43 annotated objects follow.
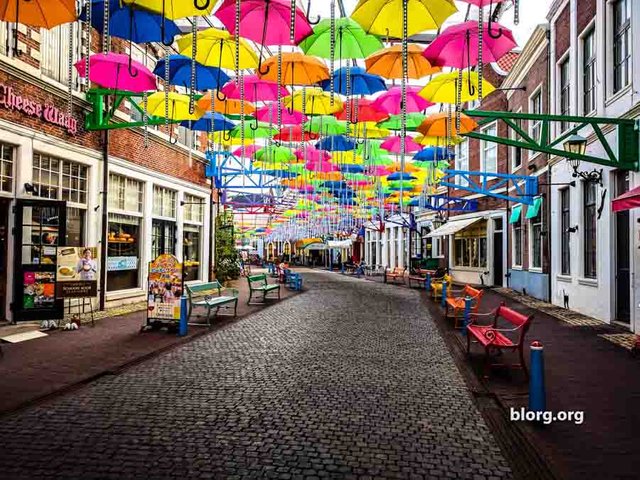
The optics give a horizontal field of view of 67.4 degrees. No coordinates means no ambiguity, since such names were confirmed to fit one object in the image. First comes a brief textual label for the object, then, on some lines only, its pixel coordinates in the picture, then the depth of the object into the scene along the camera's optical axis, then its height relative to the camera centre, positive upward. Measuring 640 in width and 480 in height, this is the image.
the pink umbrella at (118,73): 7.97 +3.04
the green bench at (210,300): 11.00 -1.19
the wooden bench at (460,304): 10.70 -1.23
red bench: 6.34 -1.23
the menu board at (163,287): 9.84 -0.75
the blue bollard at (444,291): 14.29 -1.18
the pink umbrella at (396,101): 9.39 +2.96
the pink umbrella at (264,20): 5.95 +2.94
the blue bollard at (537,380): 4.84 -1.30
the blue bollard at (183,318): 9.59 -1.35
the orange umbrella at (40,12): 5.93 +3.01
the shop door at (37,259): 9.76 -0.17
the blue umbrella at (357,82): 8.48 +3.04
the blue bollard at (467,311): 9.96 -1.25
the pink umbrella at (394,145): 12.70 +2.84
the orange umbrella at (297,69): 7.68 +2.95
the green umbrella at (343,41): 7.16 +3.18
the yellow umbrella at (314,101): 10.00 +3.17
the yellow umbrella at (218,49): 7.39 +3.18
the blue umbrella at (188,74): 8.13 +3.07
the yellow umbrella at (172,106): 10.07 +3.13
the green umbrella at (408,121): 11.38 +3.11
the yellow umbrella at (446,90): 8.82 +3.01
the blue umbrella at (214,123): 11.62 +3.16
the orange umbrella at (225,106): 9.58 +3.04
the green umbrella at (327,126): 11.84 +3.12
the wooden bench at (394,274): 26.48 -1.25
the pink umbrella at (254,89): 8.67 +2.99
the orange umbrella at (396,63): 7.65 +3.06
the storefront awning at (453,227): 24.25 +1.34
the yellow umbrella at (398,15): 5.84 +2.95
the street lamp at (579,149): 9.81 +2.14
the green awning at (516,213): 19.21 +1.55
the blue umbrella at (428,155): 15.11 +3.09
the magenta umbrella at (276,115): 9.96 +2.94
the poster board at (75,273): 9.75 -0.46
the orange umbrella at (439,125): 10.87 +2.92
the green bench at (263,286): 15.45 -1.20
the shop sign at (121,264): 13.21 -0.36
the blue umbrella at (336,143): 12.30 +2.78
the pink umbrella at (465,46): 6.79 +2.99
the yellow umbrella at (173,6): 5.77 +2.97
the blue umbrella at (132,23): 6.45 +3.16
